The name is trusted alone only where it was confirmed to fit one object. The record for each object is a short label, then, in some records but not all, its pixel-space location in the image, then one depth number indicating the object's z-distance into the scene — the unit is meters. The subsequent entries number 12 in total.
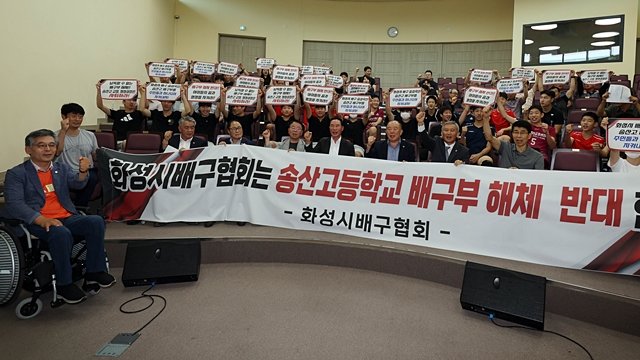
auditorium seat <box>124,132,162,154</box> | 4.41
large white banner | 2.75
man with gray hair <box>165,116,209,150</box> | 4.29
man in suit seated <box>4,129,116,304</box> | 2.45
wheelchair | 2.26
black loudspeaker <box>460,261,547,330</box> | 2.37
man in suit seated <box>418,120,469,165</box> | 3.80
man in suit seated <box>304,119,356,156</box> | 4.26
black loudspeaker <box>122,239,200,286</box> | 2.84
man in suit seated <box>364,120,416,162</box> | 4.01
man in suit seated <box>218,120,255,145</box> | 4.37
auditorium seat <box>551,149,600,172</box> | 3.57
